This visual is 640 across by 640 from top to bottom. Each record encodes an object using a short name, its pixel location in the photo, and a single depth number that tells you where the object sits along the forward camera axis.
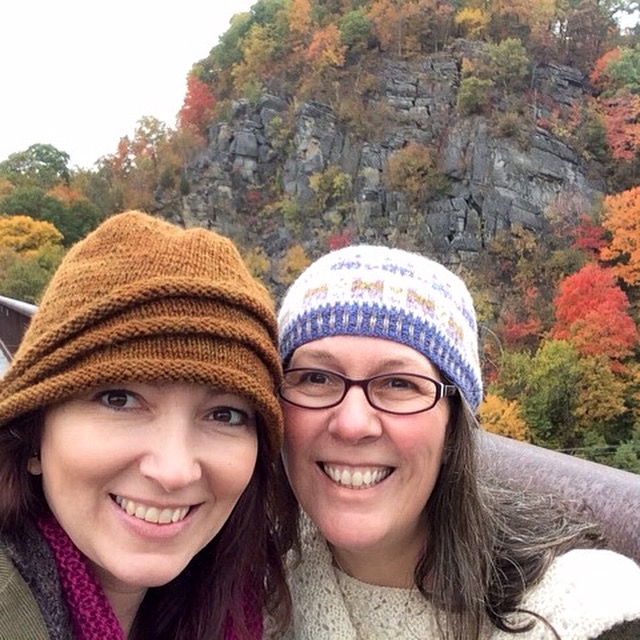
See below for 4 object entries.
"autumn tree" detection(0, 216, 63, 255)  27.50
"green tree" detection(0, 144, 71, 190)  44.59
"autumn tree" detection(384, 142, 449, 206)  34.41
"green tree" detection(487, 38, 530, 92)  35.91
